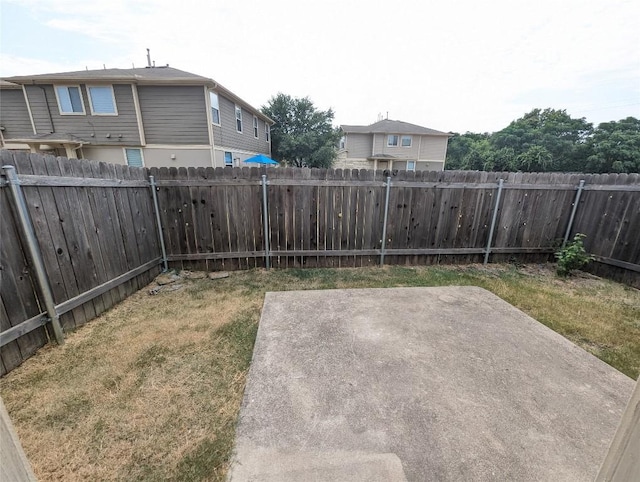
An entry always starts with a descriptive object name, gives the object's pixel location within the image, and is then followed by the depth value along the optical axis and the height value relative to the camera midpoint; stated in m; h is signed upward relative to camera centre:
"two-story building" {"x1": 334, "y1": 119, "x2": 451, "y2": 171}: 22.75 +1.94
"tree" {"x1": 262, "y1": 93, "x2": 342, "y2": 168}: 21.05 +2.87
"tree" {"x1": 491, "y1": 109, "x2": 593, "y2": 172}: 23.50 +3.58
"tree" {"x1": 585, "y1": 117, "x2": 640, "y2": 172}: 22.19 +1.84
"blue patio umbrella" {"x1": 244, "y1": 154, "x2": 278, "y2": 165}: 11.83 +0.34
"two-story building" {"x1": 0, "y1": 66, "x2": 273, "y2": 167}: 10.17 +1.94
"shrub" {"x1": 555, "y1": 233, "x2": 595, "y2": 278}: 4.62 -1.42
